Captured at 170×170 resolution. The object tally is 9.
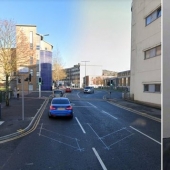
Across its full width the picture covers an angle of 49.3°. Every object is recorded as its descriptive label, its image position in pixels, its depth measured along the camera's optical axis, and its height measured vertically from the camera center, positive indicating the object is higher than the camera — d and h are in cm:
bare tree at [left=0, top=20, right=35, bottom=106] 1870 +374
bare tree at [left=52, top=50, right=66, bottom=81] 6800 +582
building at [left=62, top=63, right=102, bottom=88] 11706 +763
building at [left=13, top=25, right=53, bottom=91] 5003 +593
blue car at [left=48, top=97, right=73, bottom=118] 1327 -176
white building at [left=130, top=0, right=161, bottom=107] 1952 +397
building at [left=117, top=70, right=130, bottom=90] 7256 +272
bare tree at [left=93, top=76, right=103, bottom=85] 10788 +225
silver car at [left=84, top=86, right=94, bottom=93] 4806 -135
